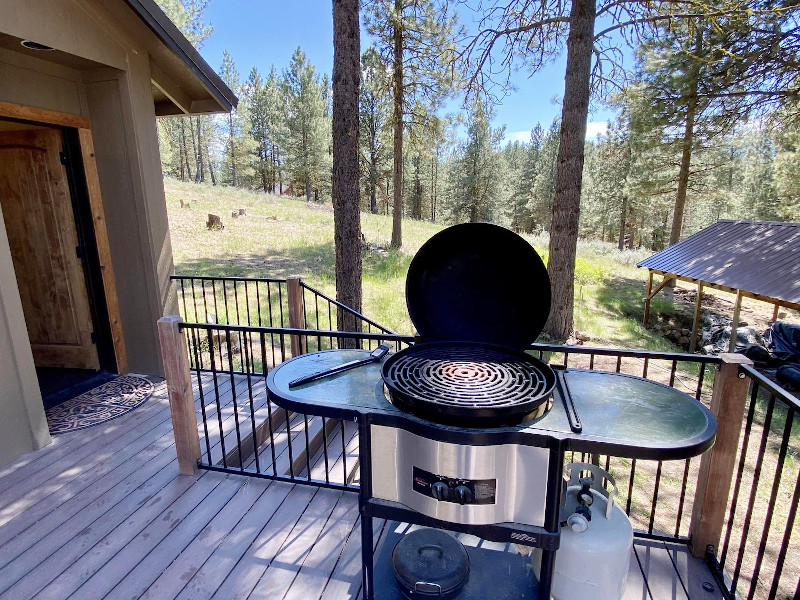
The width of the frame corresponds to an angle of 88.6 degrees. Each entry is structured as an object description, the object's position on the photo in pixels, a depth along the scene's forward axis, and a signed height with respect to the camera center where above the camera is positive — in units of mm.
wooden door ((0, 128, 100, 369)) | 3709 -243
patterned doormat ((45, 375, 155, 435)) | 3361 -1601
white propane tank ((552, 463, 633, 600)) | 1608 -1314
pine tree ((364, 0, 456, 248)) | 9883 +4238
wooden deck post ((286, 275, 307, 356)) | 4387 -963
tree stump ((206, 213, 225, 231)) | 14688 -120
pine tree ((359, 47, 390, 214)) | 11352 +3747
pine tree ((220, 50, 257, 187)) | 30234 +6557
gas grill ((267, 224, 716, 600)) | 1393 -727
